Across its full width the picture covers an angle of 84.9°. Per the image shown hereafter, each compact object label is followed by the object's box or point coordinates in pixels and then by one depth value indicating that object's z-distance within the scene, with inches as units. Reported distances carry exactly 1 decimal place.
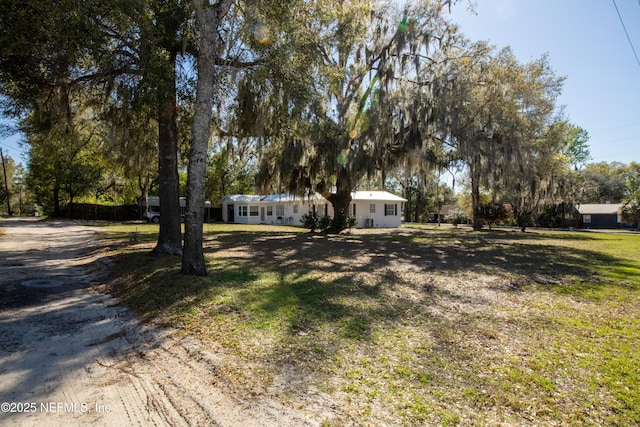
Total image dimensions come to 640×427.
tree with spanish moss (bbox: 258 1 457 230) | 547.2
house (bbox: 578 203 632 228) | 1499.8
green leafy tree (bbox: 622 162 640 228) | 1077.8
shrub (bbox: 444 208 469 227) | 1423.5
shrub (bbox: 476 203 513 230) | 1073.5
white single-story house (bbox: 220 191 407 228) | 1082.1
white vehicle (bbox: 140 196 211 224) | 1216.2
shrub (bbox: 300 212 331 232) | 707.4
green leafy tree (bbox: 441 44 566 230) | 516.1
